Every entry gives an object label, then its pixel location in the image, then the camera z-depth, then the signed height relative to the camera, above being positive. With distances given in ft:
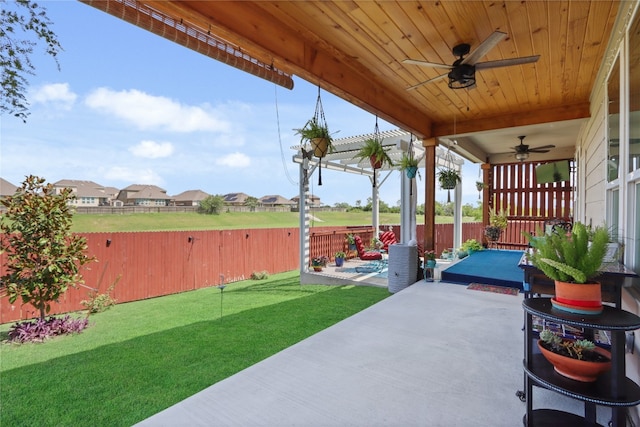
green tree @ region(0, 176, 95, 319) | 13.03 -1.48
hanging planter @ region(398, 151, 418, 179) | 17.43 +2.84
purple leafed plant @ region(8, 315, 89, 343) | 12.73 -5.15
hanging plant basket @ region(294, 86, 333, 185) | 11.79 +3.19
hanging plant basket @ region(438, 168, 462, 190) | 20.21 +2.40
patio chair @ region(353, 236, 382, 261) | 27.87 -3.69
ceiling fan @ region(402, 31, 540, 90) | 8.93 +4.63
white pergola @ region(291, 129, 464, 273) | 19.33 +3.97
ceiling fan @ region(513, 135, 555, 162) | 22.04 +4.84
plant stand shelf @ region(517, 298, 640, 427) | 4.16 -2.51
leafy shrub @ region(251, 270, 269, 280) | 27.43 -5.66
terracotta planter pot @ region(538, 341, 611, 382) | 4.43 -2.26
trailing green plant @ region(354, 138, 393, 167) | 14.38 +3.01
